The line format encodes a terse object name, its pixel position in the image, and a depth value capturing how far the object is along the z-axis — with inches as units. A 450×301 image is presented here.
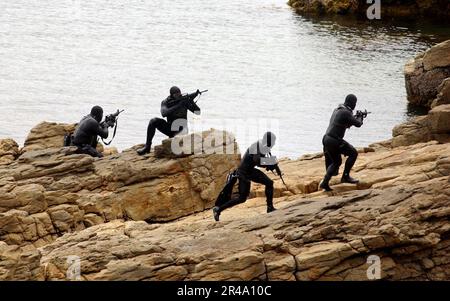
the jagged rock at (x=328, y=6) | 4311.0
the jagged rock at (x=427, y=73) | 2357.3
